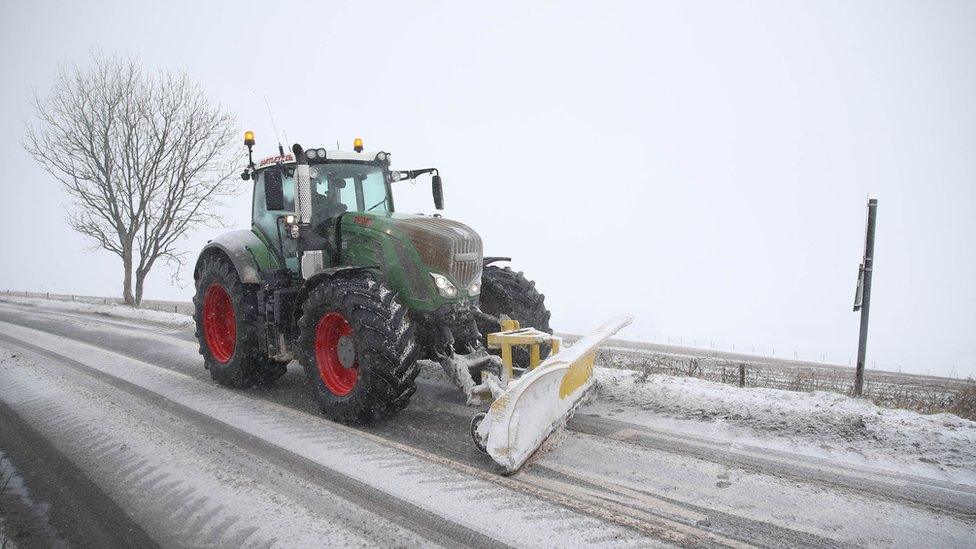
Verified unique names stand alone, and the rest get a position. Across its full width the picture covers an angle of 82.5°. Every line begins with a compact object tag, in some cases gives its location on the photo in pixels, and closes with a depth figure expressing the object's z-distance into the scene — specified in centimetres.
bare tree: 1759
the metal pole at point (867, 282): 591
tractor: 436
